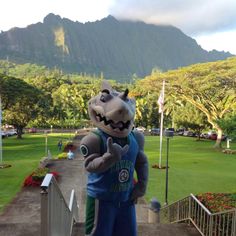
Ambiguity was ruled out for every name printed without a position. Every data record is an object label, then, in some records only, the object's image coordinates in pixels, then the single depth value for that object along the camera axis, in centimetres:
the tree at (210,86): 3266
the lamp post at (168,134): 1516
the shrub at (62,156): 2658
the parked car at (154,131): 5707
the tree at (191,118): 4200
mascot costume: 493
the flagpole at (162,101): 2208
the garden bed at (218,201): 782
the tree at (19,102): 3927
